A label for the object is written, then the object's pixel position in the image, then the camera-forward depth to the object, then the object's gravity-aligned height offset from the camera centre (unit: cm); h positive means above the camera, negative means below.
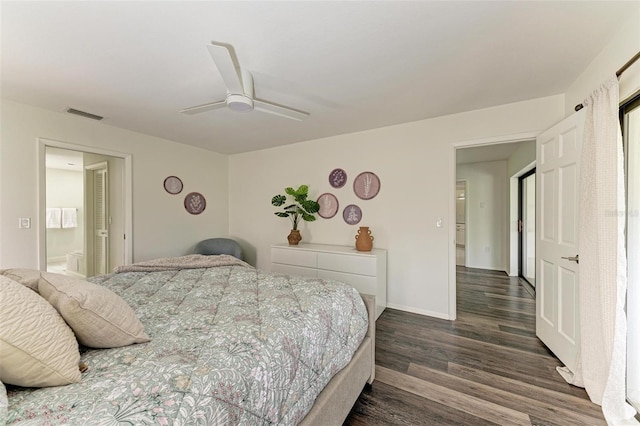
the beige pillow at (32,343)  75 -41
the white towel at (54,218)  593 -13
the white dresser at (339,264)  310 -70
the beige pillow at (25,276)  108 -28
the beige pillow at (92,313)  99 -41
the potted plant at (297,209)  375 +5
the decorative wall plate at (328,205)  388 +11
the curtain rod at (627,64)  140 +86
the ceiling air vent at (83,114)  280 +113
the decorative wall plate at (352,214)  370 -3
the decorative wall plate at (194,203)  424 +16
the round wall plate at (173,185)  397 +44
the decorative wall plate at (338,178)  380 +52
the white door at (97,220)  409 -12
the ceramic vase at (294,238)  392 -40
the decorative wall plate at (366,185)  356 +38
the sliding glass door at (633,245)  160 -21
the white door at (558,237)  200 -22
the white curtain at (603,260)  155 -31
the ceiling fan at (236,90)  151 +90
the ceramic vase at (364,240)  333 -36
